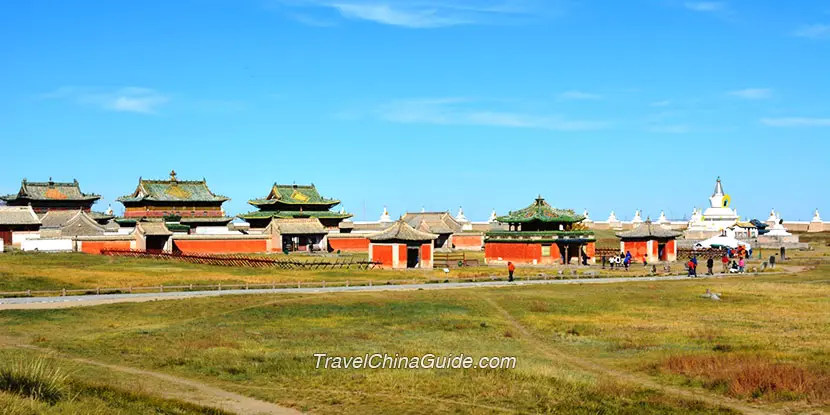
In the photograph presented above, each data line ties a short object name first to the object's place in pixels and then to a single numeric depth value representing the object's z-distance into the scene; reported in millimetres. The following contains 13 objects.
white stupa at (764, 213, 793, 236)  118938
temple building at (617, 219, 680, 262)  85375
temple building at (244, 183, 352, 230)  105250
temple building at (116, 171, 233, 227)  102000
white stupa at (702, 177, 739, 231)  131875
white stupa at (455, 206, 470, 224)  145875
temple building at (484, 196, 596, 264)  81375
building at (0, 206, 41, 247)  84812
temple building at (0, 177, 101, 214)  106750
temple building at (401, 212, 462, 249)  112138
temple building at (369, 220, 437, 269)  75000
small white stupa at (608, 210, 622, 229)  150500
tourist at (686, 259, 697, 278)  64844
